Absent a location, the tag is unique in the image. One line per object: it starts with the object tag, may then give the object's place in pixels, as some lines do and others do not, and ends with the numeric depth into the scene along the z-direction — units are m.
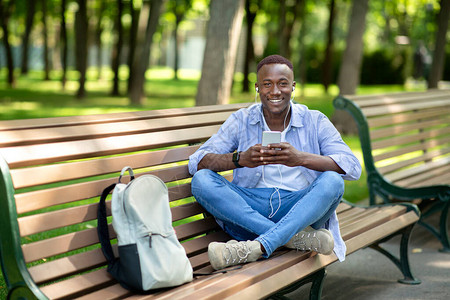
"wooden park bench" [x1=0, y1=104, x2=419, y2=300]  2.87
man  3.65
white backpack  3.00
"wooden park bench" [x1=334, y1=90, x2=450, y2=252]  5.78
